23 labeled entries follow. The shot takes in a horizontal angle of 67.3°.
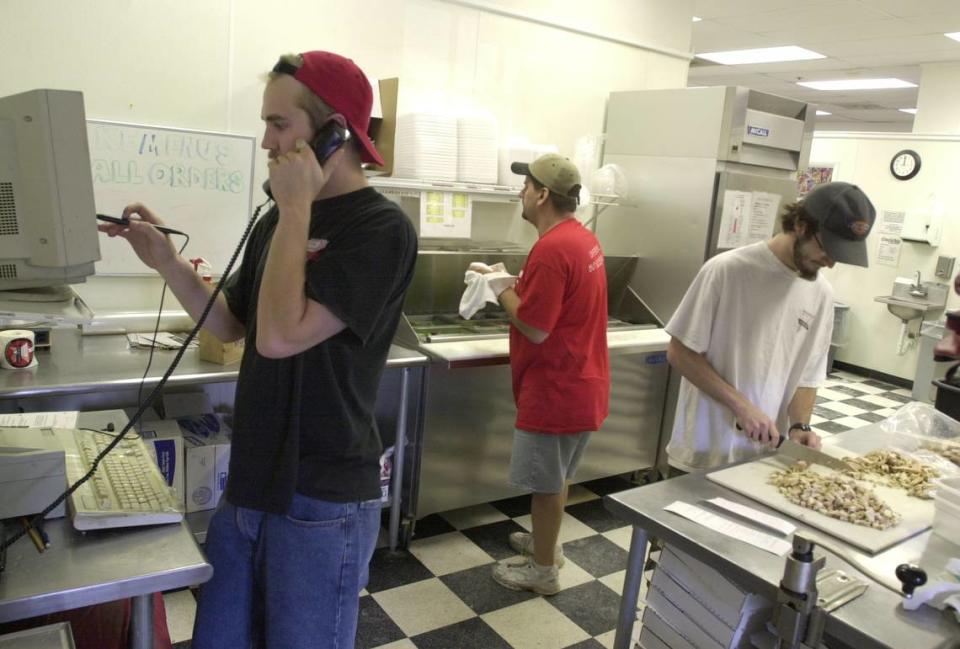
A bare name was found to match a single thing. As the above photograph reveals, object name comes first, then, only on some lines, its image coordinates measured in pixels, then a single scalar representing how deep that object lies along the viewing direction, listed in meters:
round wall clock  6.27
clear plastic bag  2.05
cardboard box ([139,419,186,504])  2.36
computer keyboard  1.34
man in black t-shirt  1.21
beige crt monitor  1.17
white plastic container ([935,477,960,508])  1.53
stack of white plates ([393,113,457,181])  3.15
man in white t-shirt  2.07
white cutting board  1.53
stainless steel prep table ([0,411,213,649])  1.17
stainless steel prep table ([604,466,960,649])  1.22
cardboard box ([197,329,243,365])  2.42
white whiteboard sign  2.66
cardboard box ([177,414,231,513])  2.45
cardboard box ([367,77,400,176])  2.89
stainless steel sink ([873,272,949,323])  6.11
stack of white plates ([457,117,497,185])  3.29
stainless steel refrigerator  3.58
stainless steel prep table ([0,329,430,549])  2.14
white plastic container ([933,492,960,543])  1.54
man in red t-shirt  2.47
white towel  2.76
